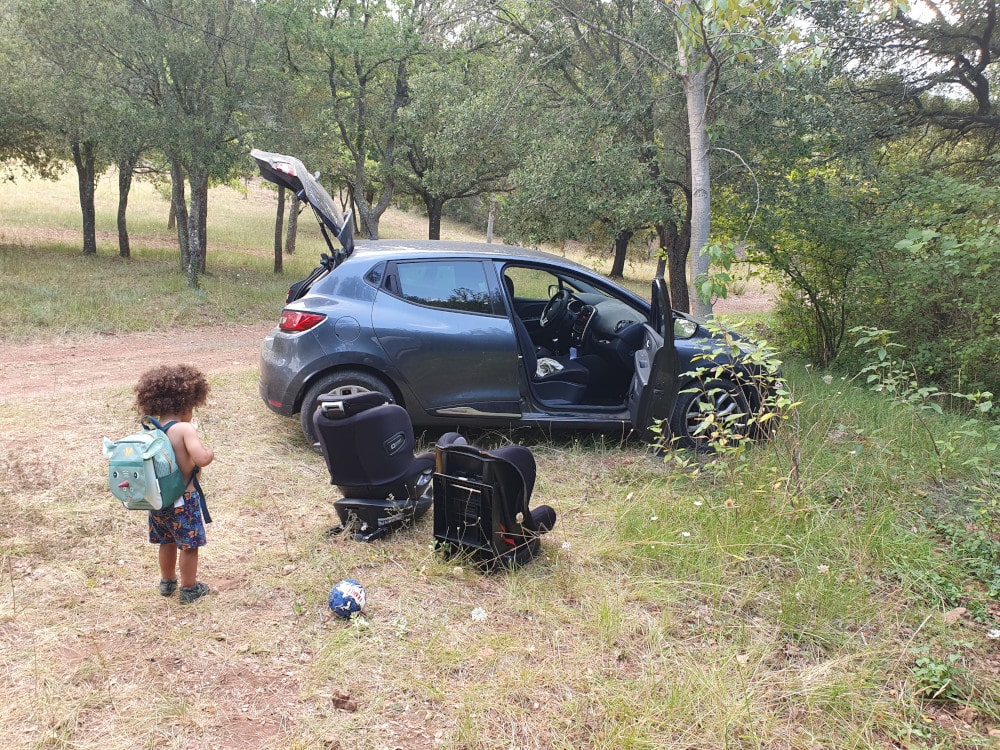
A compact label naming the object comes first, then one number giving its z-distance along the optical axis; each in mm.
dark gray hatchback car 5070
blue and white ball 3223
